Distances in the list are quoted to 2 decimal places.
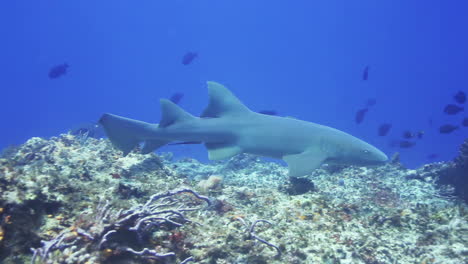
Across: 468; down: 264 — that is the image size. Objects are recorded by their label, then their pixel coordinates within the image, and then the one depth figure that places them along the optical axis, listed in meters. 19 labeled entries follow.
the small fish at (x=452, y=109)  12.73
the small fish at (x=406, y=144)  13.49
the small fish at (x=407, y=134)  13.36
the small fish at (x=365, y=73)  14.66
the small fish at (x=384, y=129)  14.76
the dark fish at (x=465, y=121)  12.48
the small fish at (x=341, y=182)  8.38
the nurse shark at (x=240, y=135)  6.80
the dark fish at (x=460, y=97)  12.53
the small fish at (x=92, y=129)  16.86
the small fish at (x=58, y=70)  14.26
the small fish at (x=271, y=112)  12.27
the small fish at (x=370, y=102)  20.44
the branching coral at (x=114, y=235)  2.39
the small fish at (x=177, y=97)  15.32
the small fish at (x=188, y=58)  17.08
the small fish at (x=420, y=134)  13.36
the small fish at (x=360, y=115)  15.88
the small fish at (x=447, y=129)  12.88
